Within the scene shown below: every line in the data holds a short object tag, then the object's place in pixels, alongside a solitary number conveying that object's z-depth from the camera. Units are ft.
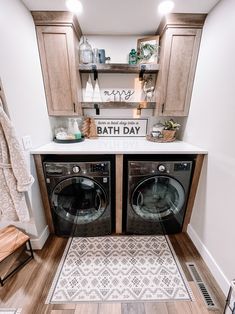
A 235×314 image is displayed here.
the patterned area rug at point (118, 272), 3.68
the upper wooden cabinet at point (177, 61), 4.68
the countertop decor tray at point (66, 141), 5.52
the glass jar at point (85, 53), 5.29
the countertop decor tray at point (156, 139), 5.82
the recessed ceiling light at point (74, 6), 4.05
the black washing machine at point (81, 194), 4.57
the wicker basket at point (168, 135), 5.74
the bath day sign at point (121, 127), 6.49
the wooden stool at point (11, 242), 3.97
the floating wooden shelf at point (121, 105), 5.87
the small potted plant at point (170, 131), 5.76
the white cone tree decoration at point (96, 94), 5.96
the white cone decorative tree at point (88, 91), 5.94
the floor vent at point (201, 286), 3.49
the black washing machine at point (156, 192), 4.66
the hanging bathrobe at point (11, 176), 3.32
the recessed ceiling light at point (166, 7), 4.12
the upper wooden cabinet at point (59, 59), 4.57
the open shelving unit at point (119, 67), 5.31
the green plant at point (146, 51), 5.33
